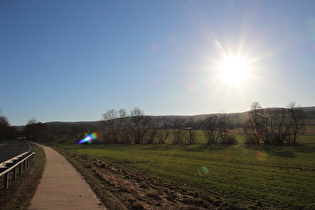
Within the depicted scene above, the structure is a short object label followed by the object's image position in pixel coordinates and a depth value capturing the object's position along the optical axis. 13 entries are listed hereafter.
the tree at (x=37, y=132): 86.00
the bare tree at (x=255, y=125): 49.69
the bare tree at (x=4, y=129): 66.93
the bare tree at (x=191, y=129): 59.41
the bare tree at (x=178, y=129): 61.82
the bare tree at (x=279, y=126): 47.11
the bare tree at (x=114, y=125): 70.19
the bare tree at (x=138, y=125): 67.33
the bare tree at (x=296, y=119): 48.25
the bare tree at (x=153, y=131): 64.31
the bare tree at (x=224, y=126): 52.33
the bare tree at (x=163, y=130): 62.53
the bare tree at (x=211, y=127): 53.75
